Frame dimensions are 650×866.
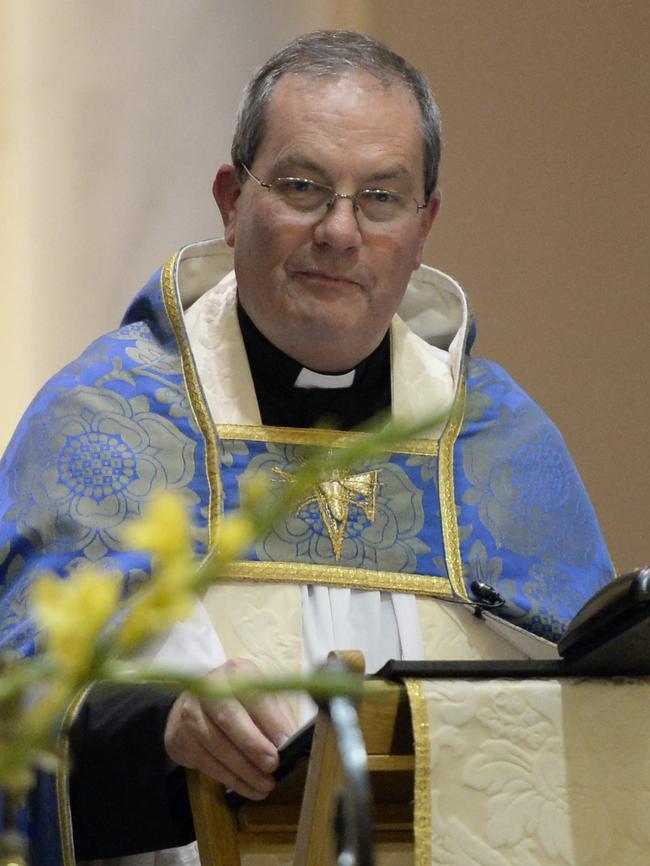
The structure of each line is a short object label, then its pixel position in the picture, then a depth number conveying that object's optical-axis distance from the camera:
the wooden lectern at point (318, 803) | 8.89
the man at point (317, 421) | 9.36
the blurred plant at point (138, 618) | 3.33
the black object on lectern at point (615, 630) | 8.89
